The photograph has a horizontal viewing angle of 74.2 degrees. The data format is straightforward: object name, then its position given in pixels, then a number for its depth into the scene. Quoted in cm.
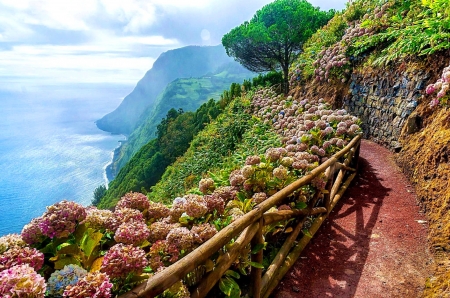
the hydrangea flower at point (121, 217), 203
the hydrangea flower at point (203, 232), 212
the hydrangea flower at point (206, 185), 341
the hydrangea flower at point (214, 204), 266
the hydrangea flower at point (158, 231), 210
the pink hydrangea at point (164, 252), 191
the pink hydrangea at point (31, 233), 167
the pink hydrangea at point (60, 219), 170
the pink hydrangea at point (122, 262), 148
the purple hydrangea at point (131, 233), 181
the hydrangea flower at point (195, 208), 241
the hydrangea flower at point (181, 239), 200
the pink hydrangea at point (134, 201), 238
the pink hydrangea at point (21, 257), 141
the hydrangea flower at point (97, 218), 198
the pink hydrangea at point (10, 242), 154
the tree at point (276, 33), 1666
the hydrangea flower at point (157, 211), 246
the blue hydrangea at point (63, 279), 139
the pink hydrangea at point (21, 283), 114
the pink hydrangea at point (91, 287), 129
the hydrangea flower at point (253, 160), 398
